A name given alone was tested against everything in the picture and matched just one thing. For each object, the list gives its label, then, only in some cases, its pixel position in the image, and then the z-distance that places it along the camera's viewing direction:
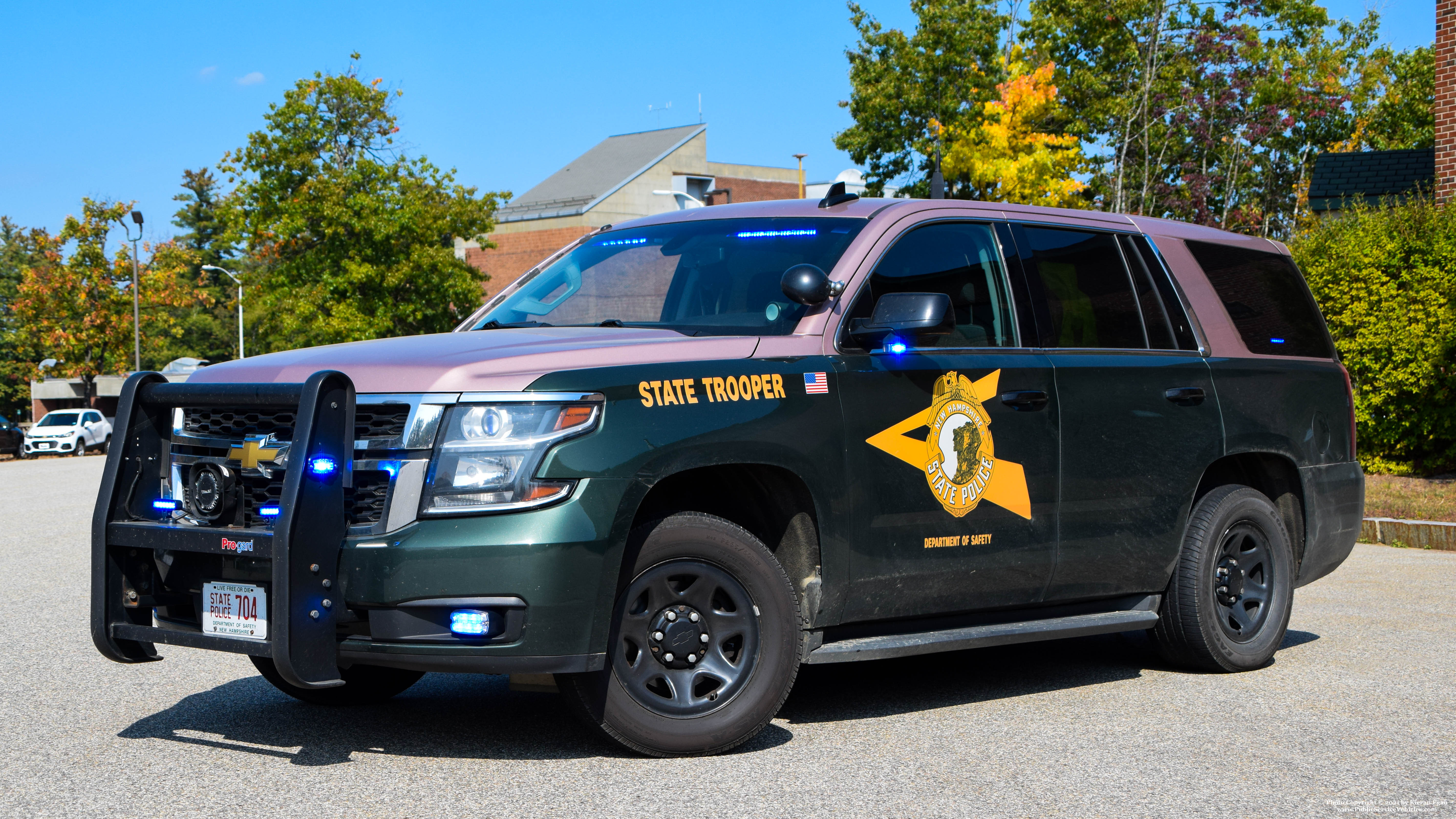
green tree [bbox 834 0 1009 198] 30.34
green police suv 4.32
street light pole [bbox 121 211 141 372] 51.22
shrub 15.41
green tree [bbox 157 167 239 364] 87.00
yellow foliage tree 30.81
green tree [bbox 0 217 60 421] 64.62
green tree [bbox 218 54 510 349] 42.41
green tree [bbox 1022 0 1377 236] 30.66
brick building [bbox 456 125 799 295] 64.94
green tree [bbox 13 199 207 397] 58.03
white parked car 44.72
